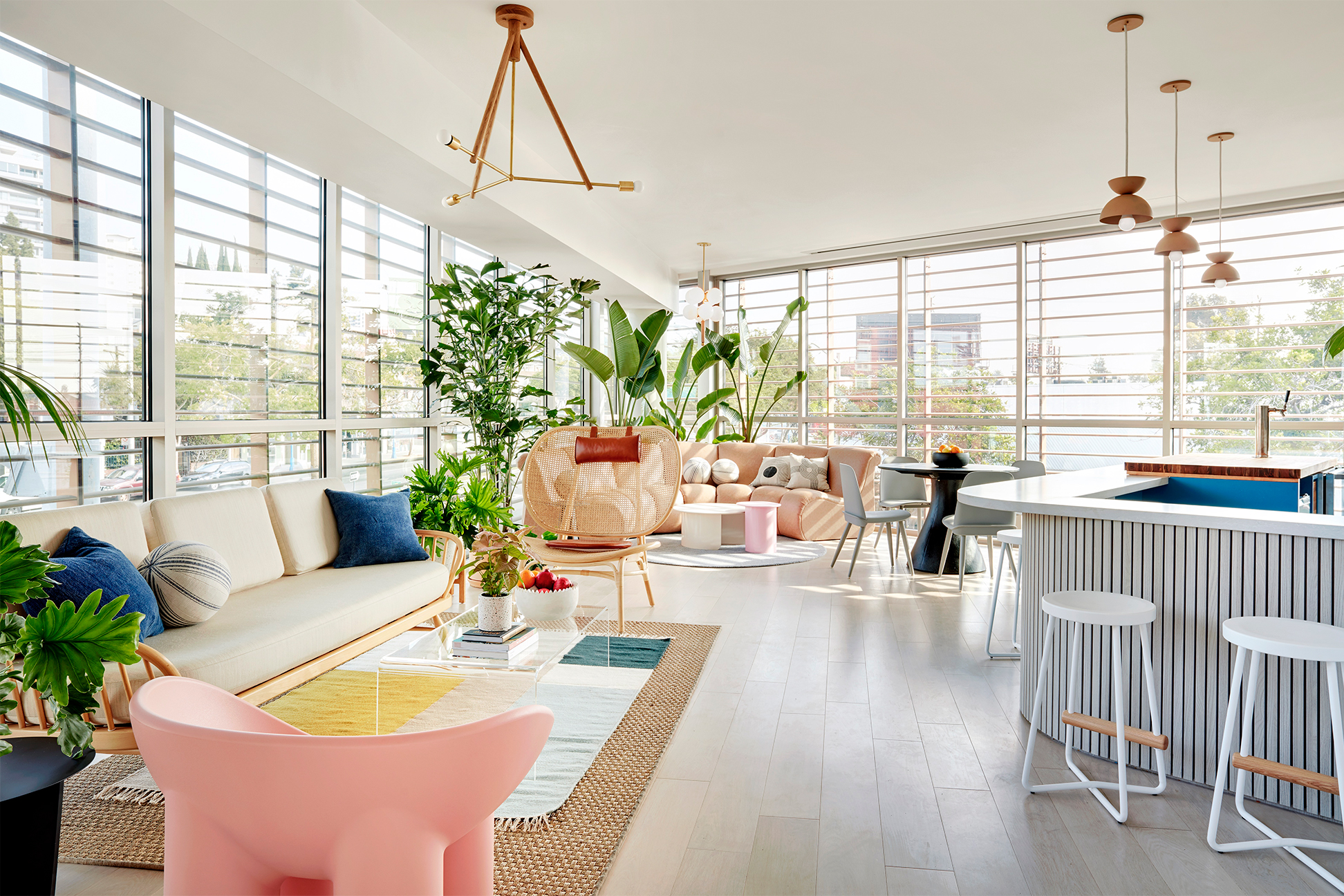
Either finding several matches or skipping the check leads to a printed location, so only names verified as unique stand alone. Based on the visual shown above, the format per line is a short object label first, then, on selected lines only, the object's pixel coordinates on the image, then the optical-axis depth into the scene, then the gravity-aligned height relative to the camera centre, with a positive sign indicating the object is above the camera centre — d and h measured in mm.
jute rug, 1958 -1081
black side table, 1541 -769
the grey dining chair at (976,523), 4809 -508
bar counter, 2250 -474
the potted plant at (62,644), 1487 -400
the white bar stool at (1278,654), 1911 -569
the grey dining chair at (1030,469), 5301 -181
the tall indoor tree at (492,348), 5254 +630
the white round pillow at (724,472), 7855 -311
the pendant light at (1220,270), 4777 +1075
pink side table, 6465 -717
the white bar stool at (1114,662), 2270 -672
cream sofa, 2436 -622
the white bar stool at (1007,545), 3652 -535
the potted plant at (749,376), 8211 +720
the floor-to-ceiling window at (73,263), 2898 +689
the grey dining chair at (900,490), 6020 -386
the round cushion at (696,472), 7793 -316
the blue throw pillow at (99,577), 2227 -416
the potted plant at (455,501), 5055 -418
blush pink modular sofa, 7148 -535
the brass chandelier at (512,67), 3178 +1556
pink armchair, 1079 -514
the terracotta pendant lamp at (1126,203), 3429 +1071
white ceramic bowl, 3215 -681
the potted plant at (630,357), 6840 +739
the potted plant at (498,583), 2777 -529
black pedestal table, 5715 -682
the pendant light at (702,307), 7227 +1250
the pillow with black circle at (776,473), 7590 -309
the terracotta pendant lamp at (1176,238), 3957 +1054
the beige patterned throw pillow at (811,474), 7410 -315
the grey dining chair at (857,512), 5375 -498
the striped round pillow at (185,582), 2557 -481
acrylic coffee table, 2521 -734
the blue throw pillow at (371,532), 3709 -453
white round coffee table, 6672 -718
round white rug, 6086 -937
